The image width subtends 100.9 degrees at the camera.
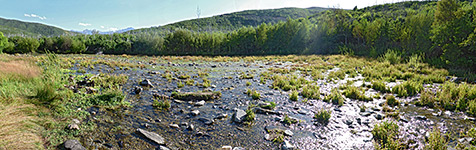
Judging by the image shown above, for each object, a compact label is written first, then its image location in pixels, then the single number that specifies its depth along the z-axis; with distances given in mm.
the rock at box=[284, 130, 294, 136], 5451
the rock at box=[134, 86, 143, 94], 9127
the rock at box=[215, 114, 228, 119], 6575
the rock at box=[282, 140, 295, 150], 4732
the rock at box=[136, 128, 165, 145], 4805
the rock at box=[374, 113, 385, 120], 6440
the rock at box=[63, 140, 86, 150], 3903
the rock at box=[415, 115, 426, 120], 6386
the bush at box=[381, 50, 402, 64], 18094
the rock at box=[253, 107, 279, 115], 7027
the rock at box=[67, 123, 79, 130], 4697
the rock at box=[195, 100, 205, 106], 7824
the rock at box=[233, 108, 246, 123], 6287
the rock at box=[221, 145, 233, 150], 4644
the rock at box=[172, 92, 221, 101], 8506
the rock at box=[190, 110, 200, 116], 6758
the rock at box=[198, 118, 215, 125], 6078
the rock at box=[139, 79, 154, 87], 10638
